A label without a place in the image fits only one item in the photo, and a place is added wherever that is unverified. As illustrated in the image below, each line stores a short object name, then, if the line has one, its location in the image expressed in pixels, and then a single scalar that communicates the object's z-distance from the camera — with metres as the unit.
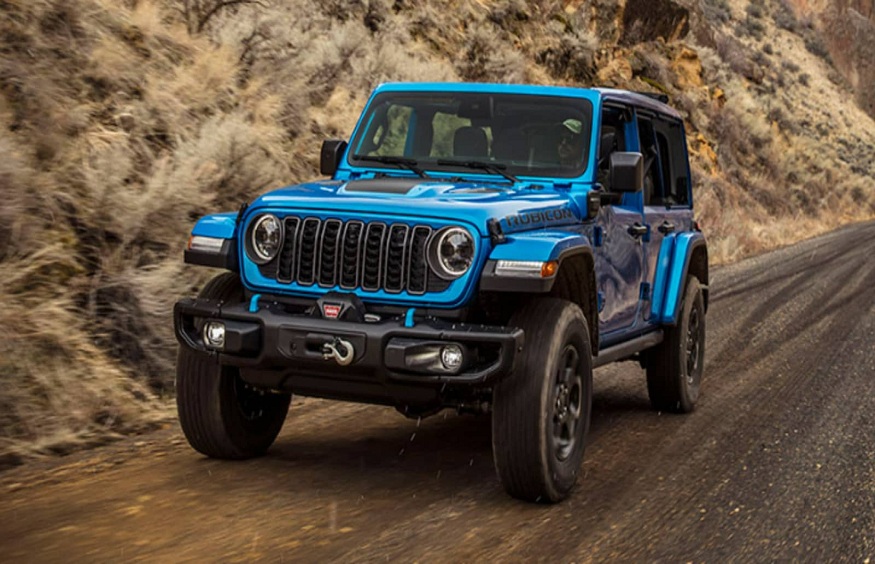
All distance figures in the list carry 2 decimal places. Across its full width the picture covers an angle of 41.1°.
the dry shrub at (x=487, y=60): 19.88
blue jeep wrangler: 5.17
